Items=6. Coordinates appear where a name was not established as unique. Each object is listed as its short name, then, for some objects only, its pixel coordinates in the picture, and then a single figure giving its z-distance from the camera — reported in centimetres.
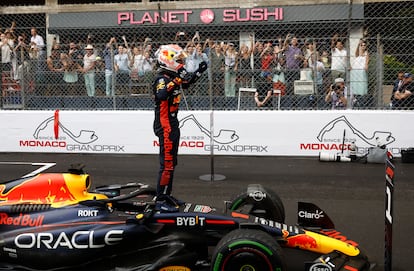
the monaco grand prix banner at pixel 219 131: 1005
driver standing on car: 580
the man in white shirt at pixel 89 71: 1077
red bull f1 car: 439
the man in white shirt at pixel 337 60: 1027
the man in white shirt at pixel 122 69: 1076
